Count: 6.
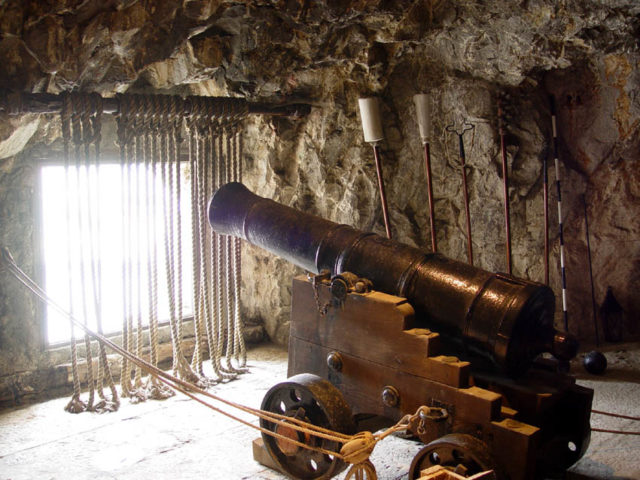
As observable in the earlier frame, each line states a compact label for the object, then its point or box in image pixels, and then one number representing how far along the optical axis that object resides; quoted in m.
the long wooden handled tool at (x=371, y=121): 4.89
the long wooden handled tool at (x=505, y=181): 4.91
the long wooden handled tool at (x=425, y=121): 4.91
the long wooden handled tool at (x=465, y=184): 5.04
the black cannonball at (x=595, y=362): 4.58
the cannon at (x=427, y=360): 2.93
